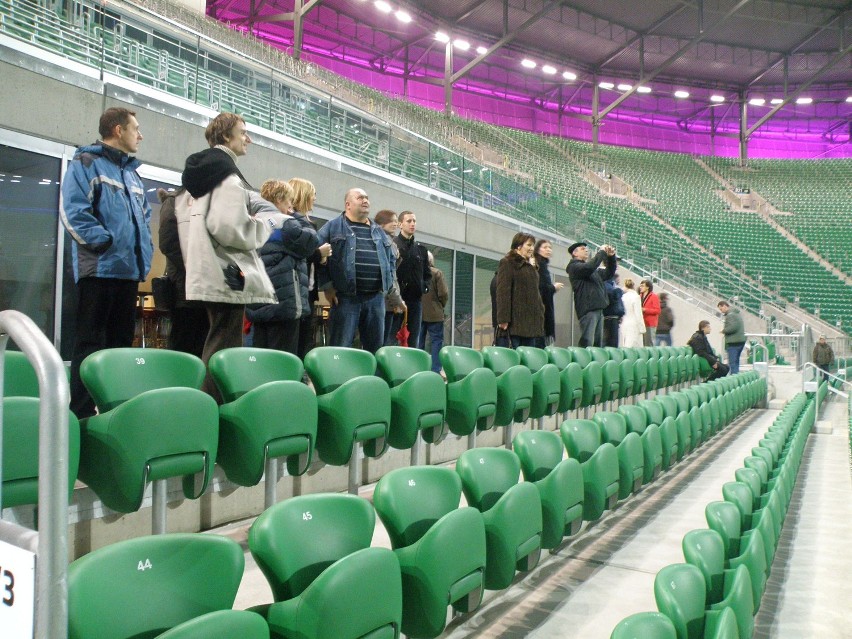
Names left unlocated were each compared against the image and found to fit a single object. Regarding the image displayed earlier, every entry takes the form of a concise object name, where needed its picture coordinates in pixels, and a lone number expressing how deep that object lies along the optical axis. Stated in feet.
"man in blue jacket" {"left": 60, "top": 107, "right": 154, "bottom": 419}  7.45
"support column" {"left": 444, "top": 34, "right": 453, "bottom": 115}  66.03
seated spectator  24.77
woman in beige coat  7.86
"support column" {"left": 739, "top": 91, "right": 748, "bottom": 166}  84.94
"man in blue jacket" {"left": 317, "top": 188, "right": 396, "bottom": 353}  10.96
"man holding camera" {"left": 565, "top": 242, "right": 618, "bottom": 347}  17.75
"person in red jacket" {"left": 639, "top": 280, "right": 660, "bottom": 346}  25.99
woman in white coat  23.10
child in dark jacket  9.50
